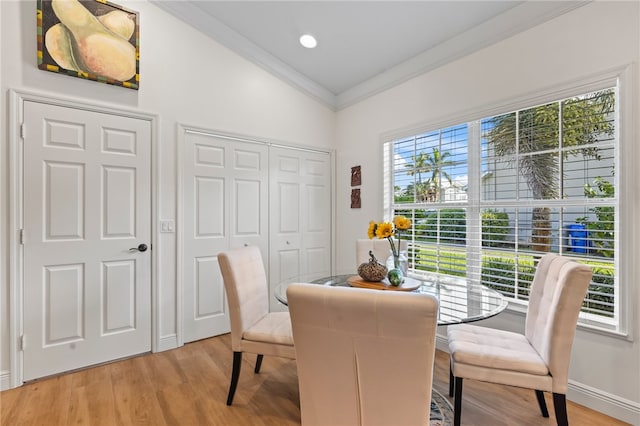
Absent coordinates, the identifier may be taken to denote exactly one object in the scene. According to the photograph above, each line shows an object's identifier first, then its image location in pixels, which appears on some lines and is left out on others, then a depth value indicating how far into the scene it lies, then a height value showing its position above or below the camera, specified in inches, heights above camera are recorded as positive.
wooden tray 74.2 -18.2
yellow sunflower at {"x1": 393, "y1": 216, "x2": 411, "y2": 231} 78.2 -2.6
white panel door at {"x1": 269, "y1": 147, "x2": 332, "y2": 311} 141.3 -0.6
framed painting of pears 91.6 +55.1
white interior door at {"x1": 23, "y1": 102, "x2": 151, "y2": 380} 90.7 -7.8
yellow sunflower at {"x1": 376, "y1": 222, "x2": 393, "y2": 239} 78.0 -4.7
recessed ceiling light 120.5 +68.8
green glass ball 74.9 -16.0
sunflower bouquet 78.1 -3.9
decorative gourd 79.5 -15.4
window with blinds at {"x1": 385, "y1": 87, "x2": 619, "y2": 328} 78.0 +5.5
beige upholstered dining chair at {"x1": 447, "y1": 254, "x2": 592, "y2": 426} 57.0 -28.7
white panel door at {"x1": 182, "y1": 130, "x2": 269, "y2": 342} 117.6 -0.8
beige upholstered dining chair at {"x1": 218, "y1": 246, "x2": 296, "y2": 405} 74.9 -29.4
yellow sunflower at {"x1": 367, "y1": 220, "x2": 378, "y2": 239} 79.9 -4.5
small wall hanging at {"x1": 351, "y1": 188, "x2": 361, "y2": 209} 148.3 +7.1
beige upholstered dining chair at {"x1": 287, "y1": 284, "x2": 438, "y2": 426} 38.7 -18.6
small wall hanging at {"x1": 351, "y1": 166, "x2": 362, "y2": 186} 148.0 +17.9
